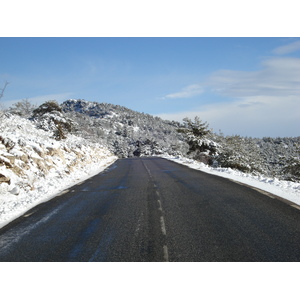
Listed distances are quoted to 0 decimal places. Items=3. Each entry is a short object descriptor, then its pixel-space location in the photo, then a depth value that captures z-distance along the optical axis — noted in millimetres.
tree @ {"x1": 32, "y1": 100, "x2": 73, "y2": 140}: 26222
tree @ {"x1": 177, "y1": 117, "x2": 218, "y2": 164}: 31388
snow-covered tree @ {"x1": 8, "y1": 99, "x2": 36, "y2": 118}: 47831
